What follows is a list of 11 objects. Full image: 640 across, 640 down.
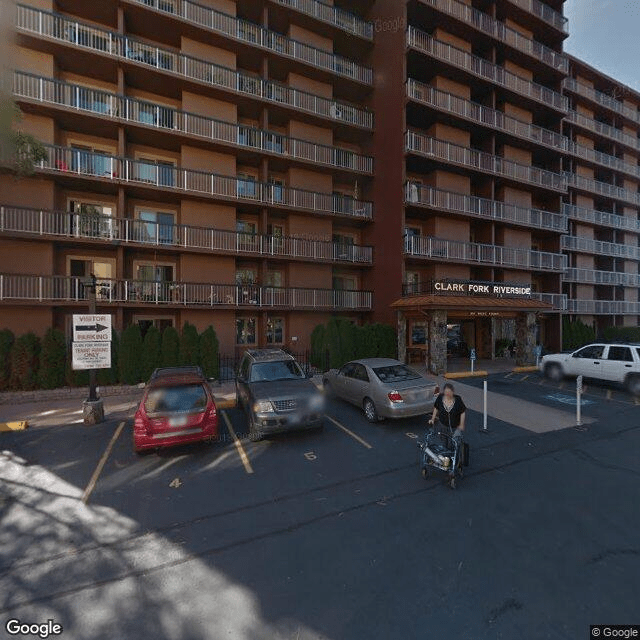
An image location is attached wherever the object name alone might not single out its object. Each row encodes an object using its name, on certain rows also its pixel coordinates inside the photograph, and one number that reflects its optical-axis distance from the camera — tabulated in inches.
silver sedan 313.9
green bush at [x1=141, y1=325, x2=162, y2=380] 503.5
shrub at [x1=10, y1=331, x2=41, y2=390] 446.6
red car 255.6
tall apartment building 532.1
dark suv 281.9
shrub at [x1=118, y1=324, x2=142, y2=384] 491.5
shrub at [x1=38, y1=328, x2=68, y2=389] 453.1
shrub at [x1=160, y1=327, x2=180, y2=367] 519.5
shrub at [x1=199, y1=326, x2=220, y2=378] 542.3
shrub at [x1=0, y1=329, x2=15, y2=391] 444.5
